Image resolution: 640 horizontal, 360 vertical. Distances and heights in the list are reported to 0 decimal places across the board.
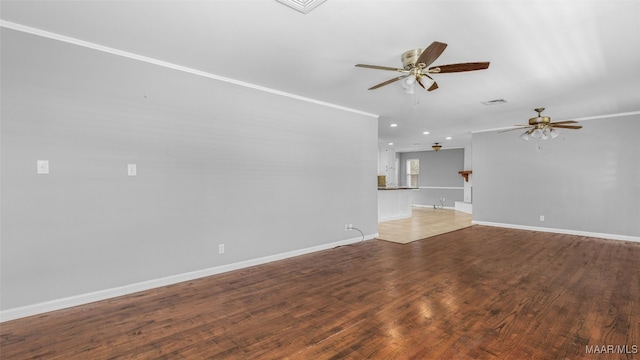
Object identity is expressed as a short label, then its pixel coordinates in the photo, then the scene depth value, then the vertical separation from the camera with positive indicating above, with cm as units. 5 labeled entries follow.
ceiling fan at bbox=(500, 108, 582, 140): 508 +83
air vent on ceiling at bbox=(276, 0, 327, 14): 209 +127
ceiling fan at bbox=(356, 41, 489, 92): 248 +99
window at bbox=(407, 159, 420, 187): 1321 +3
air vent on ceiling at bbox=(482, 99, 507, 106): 471 +120
